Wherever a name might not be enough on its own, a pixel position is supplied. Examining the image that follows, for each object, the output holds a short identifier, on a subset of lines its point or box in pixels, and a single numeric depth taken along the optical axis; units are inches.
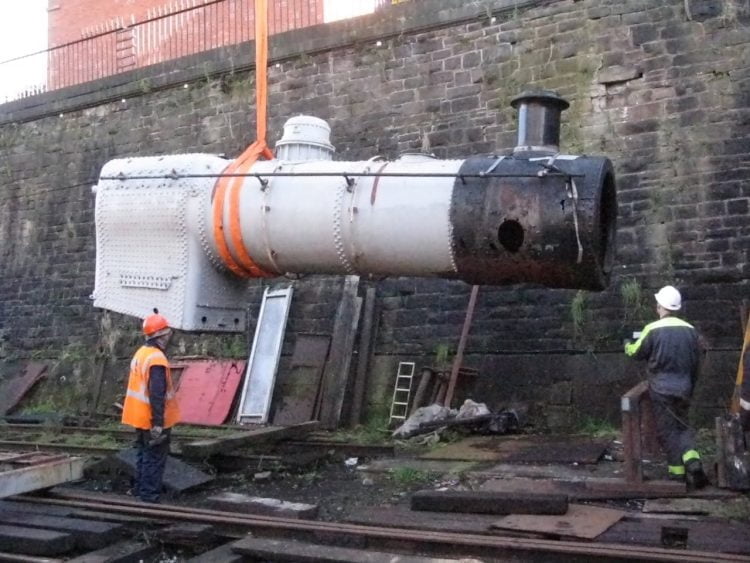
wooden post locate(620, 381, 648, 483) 234.2
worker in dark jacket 243.4
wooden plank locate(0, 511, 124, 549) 195.6
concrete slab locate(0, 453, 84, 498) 217.3
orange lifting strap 182.9
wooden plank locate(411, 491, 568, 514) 206.7
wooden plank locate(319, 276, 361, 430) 385.6
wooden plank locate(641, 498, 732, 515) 212.2
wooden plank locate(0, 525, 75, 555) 190.4
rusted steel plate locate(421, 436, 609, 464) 289.4
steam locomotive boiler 157.2
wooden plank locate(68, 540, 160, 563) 182.5
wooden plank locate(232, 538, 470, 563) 171.3
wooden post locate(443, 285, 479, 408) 362.4
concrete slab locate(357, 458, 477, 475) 277.9
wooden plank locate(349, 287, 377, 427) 389.7
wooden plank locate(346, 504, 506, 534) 196.7
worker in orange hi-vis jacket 248.5
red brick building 545.0
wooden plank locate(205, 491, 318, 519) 218.8
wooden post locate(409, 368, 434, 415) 371.2
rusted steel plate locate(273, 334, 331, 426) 396.9
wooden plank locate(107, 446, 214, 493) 264.4
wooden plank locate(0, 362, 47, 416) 511.2
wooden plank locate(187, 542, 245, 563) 181.2
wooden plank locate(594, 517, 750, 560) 177.6
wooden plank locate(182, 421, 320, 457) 279.9
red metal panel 421.1
